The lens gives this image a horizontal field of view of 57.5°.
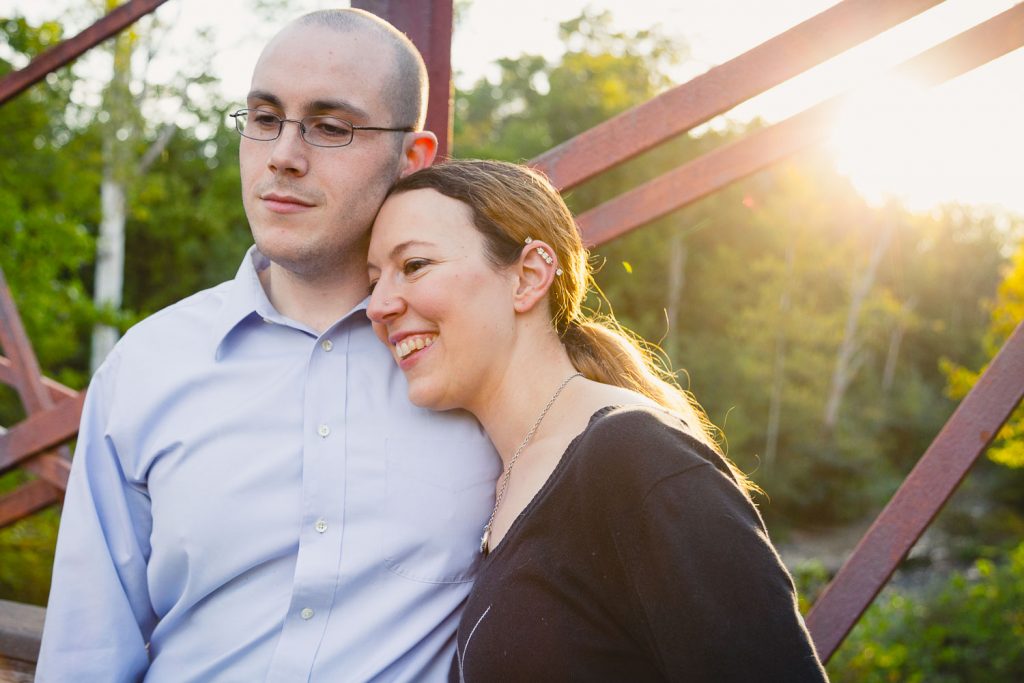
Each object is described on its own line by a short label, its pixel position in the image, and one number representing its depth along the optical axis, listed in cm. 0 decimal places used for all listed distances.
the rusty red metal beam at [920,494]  204
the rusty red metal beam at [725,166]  218
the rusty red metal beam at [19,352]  308
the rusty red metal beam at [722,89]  200
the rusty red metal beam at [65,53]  250
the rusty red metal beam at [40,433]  240
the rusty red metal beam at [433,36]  217
